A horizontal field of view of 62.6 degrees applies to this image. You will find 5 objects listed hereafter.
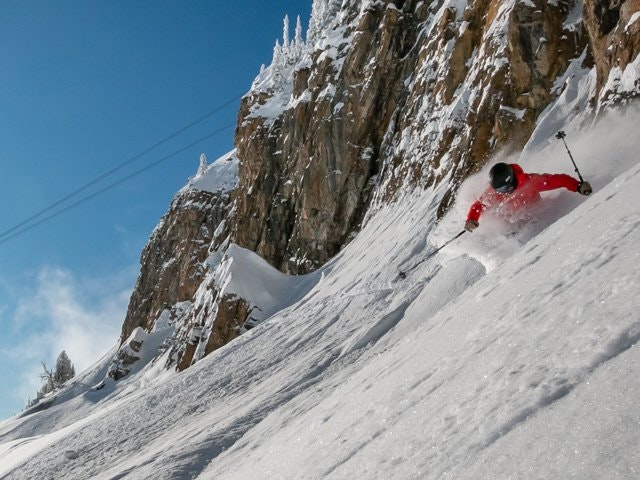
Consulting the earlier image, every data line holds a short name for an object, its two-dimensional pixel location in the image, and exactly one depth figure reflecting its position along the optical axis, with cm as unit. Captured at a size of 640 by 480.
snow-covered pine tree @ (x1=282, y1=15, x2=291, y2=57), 7219
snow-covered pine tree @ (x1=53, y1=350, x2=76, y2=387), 8086
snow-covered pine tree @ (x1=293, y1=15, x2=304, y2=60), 7294
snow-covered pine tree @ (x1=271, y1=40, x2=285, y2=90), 6341
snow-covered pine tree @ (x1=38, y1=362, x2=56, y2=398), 7828
